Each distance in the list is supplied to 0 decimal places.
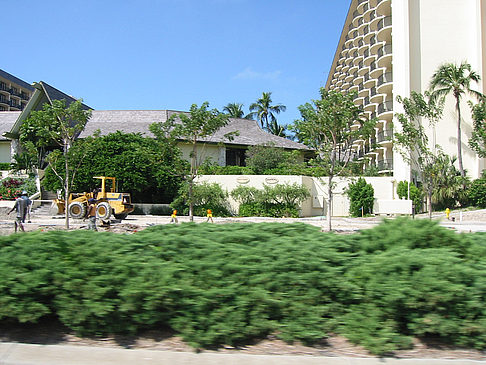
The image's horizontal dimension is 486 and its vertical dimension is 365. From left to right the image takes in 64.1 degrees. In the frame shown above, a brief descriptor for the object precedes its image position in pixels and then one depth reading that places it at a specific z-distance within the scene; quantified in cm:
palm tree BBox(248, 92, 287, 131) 6195
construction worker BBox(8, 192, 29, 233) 1524
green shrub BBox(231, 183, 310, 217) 2916
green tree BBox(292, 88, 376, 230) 1748
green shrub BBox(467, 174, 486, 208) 3269
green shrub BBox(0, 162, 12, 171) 3800
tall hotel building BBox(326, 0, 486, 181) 3766
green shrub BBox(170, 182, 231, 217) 2934
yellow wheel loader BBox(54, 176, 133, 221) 2216
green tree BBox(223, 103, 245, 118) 6238
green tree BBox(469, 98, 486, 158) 3400
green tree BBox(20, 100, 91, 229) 1941
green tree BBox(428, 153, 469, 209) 3388
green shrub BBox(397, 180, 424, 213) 3403
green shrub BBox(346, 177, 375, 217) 3162
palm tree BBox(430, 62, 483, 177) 3450
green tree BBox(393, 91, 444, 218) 2374
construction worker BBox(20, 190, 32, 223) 1588
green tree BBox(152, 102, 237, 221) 2089
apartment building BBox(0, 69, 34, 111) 8056
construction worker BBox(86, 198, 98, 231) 1456
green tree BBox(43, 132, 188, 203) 2962
